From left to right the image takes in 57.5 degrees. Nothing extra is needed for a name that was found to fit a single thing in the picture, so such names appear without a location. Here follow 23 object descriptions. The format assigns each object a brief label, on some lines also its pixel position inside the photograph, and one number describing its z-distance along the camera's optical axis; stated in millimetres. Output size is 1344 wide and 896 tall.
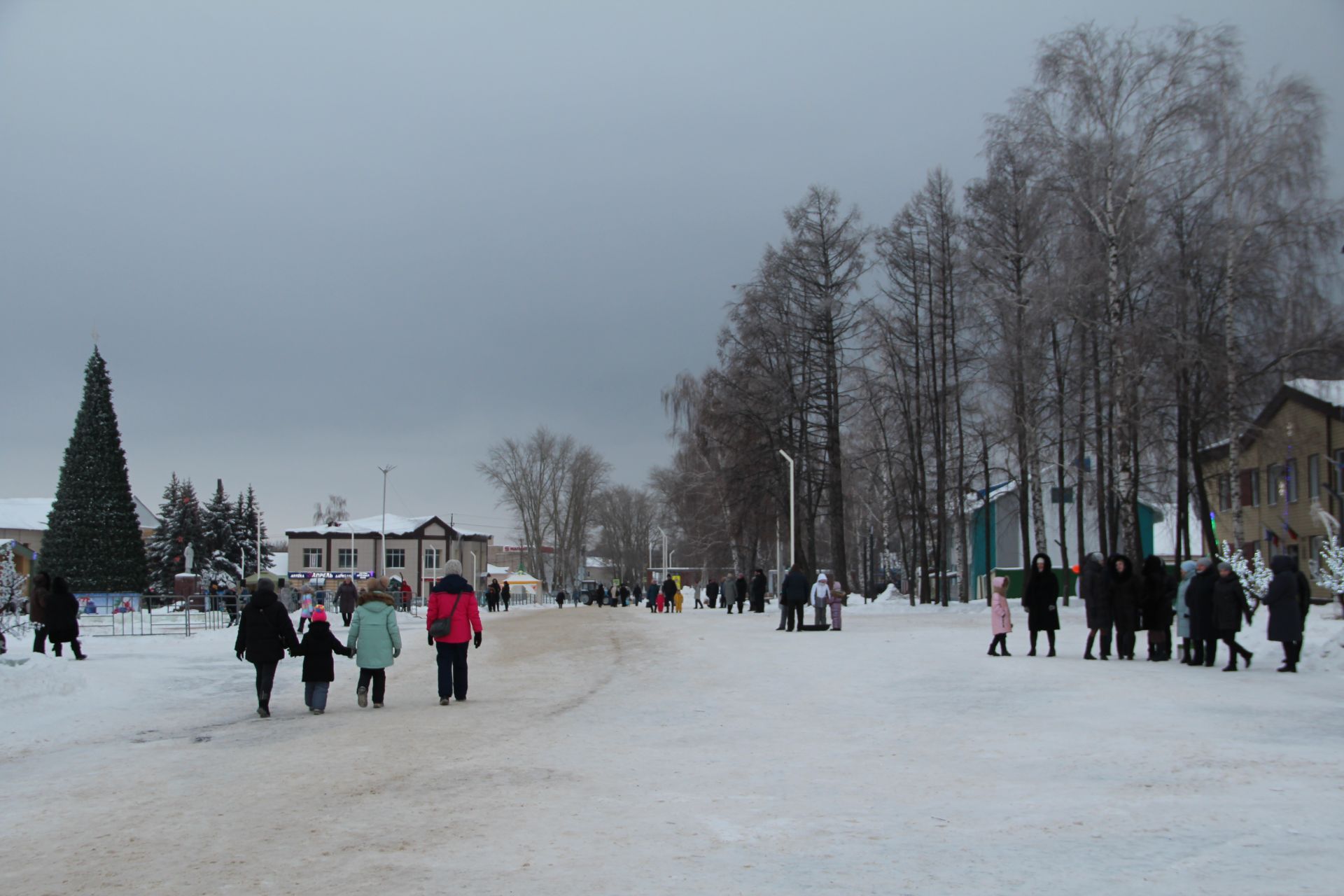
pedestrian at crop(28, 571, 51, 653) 21141
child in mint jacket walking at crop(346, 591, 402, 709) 14305
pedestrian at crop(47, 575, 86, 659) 20766
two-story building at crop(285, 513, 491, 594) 118250
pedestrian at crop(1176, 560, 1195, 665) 17472
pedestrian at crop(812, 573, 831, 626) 29406
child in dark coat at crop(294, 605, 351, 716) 13953
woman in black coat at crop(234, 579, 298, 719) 13711
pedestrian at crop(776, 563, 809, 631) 29328
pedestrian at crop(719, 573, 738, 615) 48094
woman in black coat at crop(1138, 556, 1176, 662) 18094
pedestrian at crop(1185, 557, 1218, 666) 16812
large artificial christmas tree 54312
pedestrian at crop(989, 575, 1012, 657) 19641
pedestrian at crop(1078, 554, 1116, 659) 18297
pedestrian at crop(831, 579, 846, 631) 29328
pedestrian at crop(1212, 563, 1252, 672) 16281
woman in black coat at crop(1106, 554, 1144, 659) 18281
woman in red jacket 14094
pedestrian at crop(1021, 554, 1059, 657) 19297
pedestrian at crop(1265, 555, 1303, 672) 15641
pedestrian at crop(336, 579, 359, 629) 38156
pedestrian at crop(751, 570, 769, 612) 41500
